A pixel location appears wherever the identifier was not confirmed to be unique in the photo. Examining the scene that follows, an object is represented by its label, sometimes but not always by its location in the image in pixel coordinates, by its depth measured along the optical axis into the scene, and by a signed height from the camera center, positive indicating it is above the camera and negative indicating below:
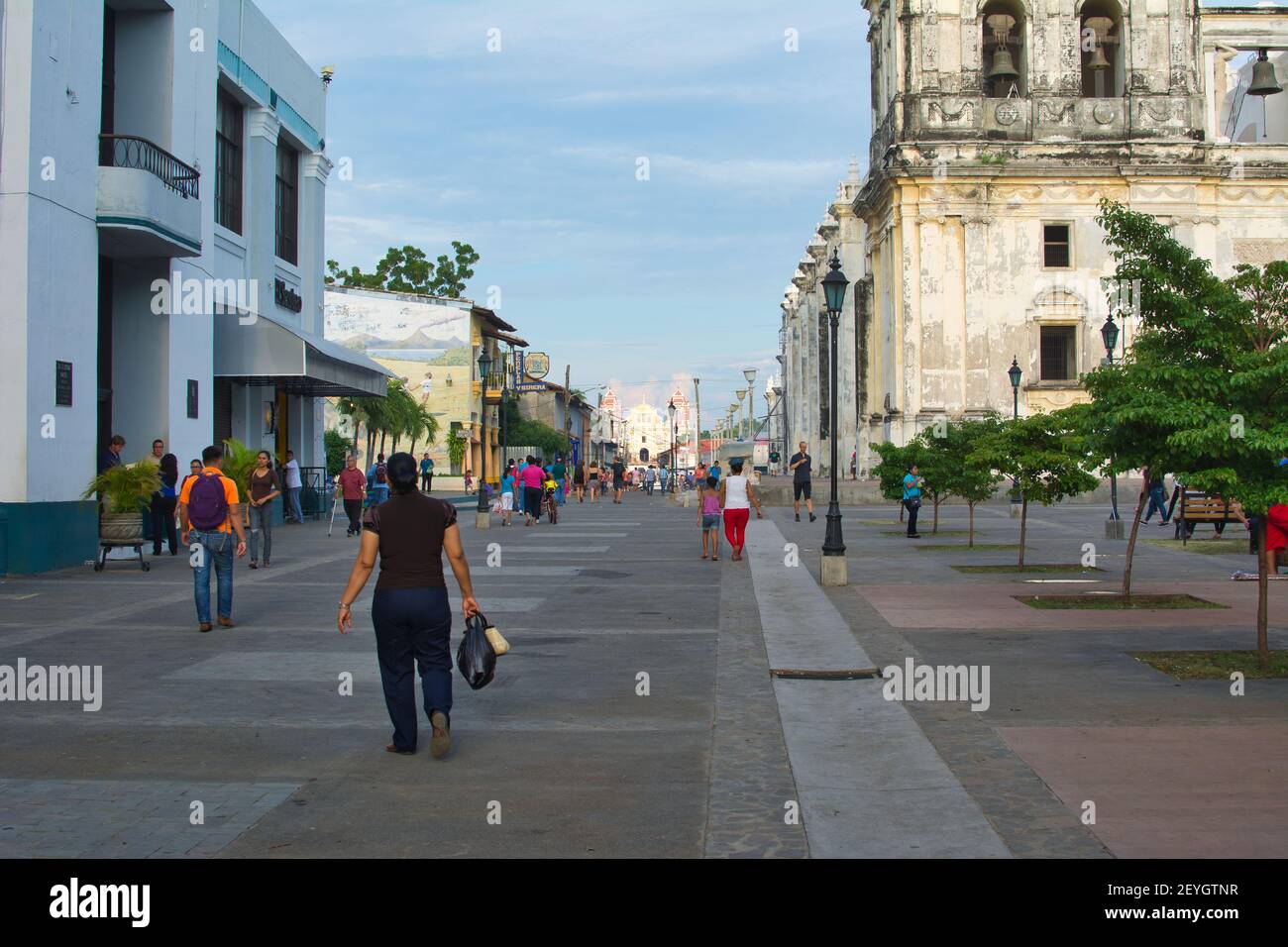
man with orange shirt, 12.55 -0.46
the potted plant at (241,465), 21.20 +0.16
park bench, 23.42 -0.79
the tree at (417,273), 78.44 +12.82
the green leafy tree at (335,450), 56.31 +1.11
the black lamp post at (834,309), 16.91 +2.44
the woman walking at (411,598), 7.39 -0.75
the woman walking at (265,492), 19.02 -0.29
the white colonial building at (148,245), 17.16 +3.94
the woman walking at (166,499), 20.56 -0.43
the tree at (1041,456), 17.50 +0.25
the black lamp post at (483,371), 28.86 +2.40
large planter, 18.00 -0.82
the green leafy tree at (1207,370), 9.47 +0.81
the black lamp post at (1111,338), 25.98 +3.05
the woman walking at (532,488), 30.58 -0.37
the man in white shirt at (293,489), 29.78 -0.39
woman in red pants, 20.31 -0.49
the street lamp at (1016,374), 37.47 +2.98
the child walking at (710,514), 20.86 -0.69
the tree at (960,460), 22.22 +0.26
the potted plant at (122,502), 18.02 -0.42
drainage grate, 10.03 -1.63
